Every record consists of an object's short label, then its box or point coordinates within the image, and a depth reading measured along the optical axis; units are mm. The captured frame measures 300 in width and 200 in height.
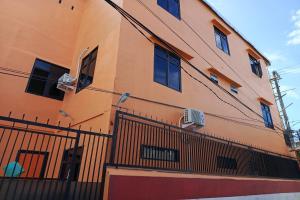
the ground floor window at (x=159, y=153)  5808
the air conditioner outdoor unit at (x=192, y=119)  7268
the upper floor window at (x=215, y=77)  10714
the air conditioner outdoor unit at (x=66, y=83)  8453
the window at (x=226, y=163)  7656
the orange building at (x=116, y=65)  6867
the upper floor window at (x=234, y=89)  11994
